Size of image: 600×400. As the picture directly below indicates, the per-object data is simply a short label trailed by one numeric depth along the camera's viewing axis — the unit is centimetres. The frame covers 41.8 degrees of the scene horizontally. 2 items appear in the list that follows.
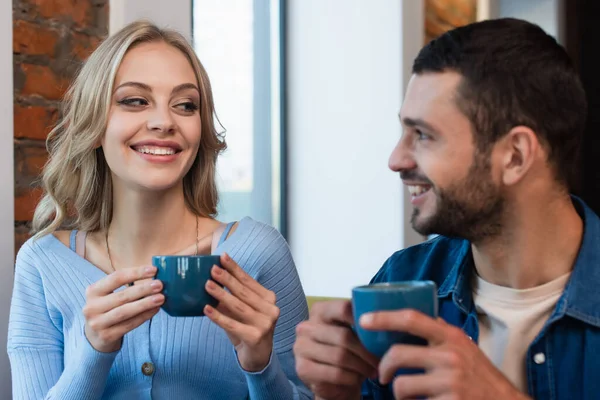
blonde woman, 158
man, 125
